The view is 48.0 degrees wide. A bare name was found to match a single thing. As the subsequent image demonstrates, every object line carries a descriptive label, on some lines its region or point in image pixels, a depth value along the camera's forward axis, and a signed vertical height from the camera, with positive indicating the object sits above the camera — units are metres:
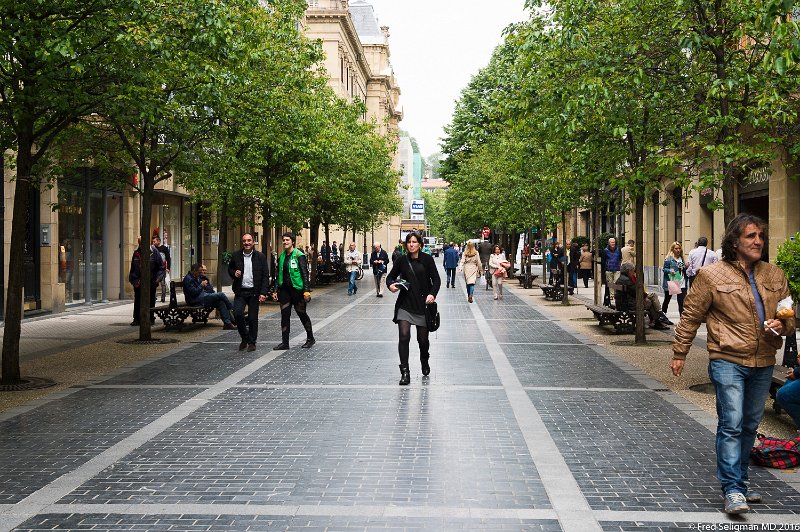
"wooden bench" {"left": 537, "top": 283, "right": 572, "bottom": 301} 26.80 -1.09
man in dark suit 14.19 -0.41
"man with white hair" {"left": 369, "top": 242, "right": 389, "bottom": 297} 30.61 -0.21
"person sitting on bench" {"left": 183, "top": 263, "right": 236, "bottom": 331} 17.62 -0.73
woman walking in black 11.02 -0.38
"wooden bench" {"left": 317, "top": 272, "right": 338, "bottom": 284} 38.16 -0.89
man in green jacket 14.23 -0.40
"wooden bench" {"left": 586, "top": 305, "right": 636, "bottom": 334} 16.55 -1.21
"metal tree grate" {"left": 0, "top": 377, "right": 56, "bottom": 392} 10.41 -1.48
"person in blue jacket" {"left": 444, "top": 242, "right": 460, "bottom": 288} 34.48 -0.22
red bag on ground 6.71 -1.51
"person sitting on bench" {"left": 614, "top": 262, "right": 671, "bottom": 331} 17.30 -0.85
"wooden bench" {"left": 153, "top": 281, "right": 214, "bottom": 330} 17.17 -1.06
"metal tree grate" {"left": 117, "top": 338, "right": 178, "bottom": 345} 15.17 -1.42
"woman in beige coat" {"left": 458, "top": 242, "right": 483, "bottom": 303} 27.44 -0.39
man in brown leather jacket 5.62 -0.49
